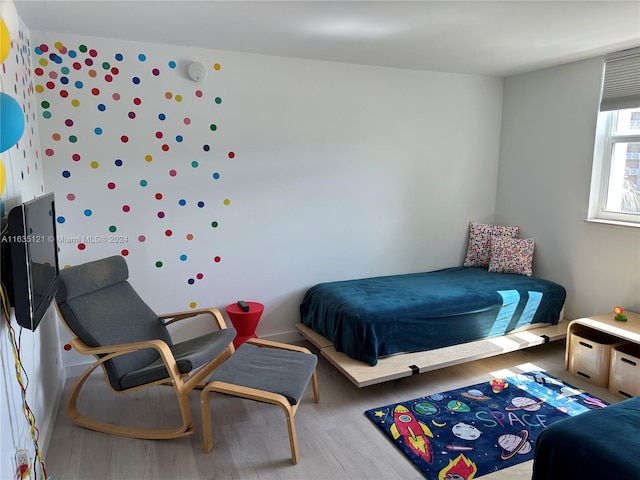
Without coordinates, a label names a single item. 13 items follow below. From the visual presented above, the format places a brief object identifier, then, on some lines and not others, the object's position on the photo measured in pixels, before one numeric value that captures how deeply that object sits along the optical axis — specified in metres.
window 3.39
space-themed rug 2.35
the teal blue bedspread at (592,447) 1.62
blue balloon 1.56
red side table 3.40
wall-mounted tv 1.76
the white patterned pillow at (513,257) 4.16
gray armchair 2.49
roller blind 3.34
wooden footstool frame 2.33
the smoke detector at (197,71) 3.23
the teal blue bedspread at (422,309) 3.12
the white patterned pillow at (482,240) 4.41
